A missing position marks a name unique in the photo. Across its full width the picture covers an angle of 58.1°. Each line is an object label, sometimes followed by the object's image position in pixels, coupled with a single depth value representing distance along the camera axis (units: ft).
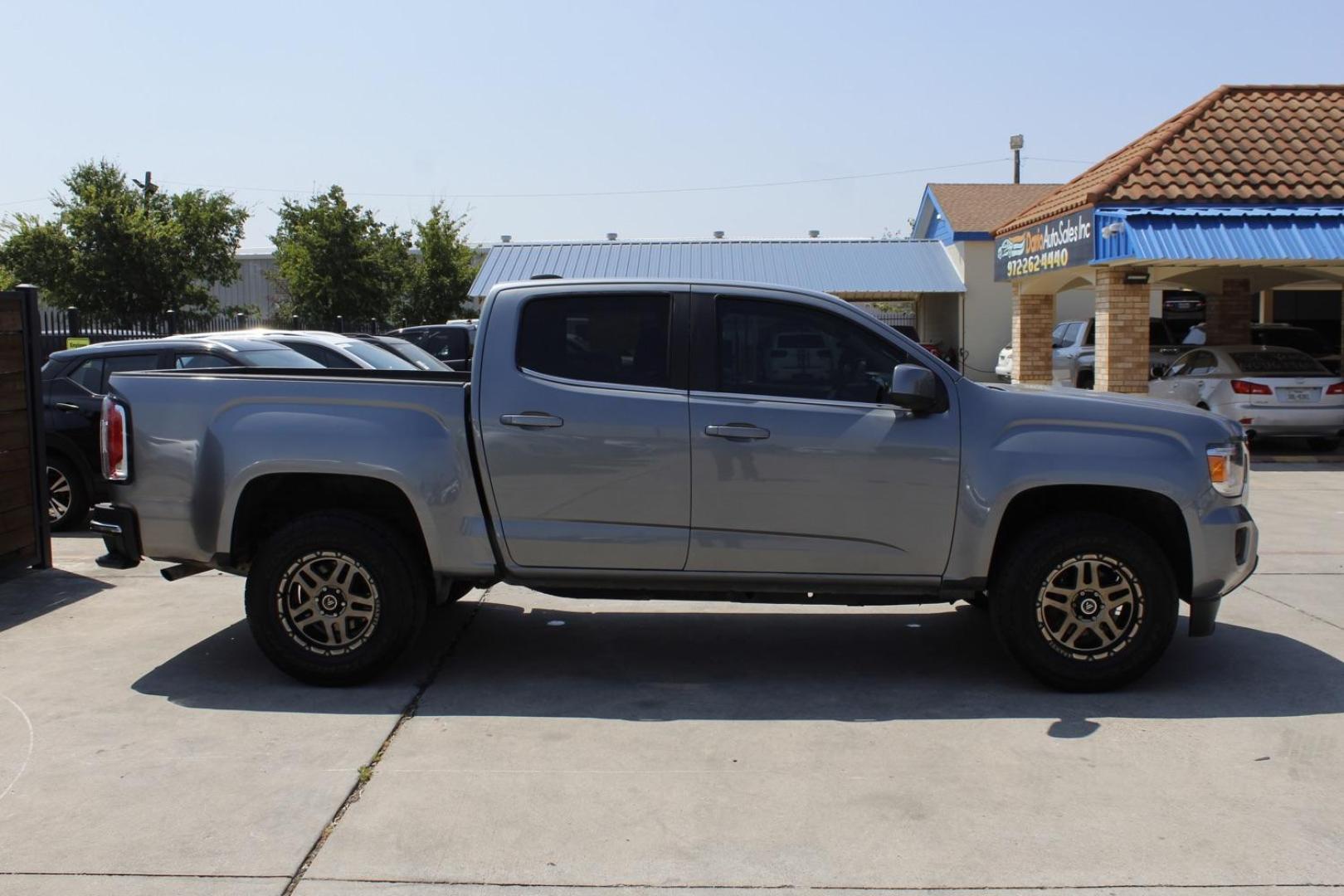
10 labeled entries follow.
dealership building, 52.80
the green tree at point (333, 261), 110.63
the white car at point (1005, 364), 89.74
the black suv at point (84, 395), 34.99
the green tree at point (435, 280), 133.18
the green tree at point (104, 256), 103.14
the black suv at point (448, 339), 59.98
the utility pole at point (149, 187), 135.95
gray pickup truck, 18.80
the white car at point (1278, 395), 53.01
